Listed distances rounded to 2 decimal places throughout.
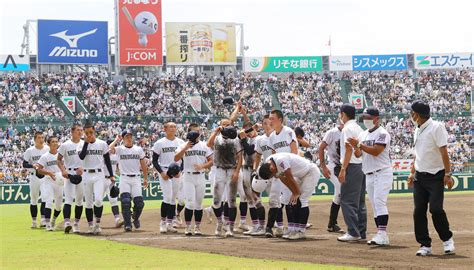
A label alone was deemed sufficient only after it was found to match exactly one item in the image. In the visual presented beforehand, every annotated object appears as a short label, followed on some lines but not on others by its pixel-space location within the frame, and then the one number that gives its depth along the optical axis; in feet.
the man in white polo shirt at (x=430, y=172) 38.75
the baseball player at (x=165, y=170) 57.11
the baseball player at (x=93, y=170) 56.70
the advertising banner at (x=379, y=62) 231.30
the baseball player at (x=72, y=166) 57.82
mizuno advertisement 203.10
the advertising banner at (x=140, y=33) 203.62
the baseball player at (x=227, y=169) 52.11
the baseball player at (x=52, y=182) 63.77
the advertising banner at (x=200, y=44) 215.72
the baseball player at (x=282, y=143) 49.83
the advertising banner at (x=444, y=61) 236.02
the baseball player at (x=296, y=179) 47.39
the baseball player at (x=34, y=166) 66.80
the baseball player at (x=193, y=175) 53.47
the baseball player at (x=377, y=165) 43.78
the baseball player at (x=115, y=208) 63.72
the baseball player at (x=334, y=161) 52.02
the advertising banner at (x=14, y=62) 206.08
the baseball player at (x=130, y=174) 59.88
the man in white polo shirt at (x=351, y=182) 46.16
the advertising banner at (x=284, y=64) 228.02
